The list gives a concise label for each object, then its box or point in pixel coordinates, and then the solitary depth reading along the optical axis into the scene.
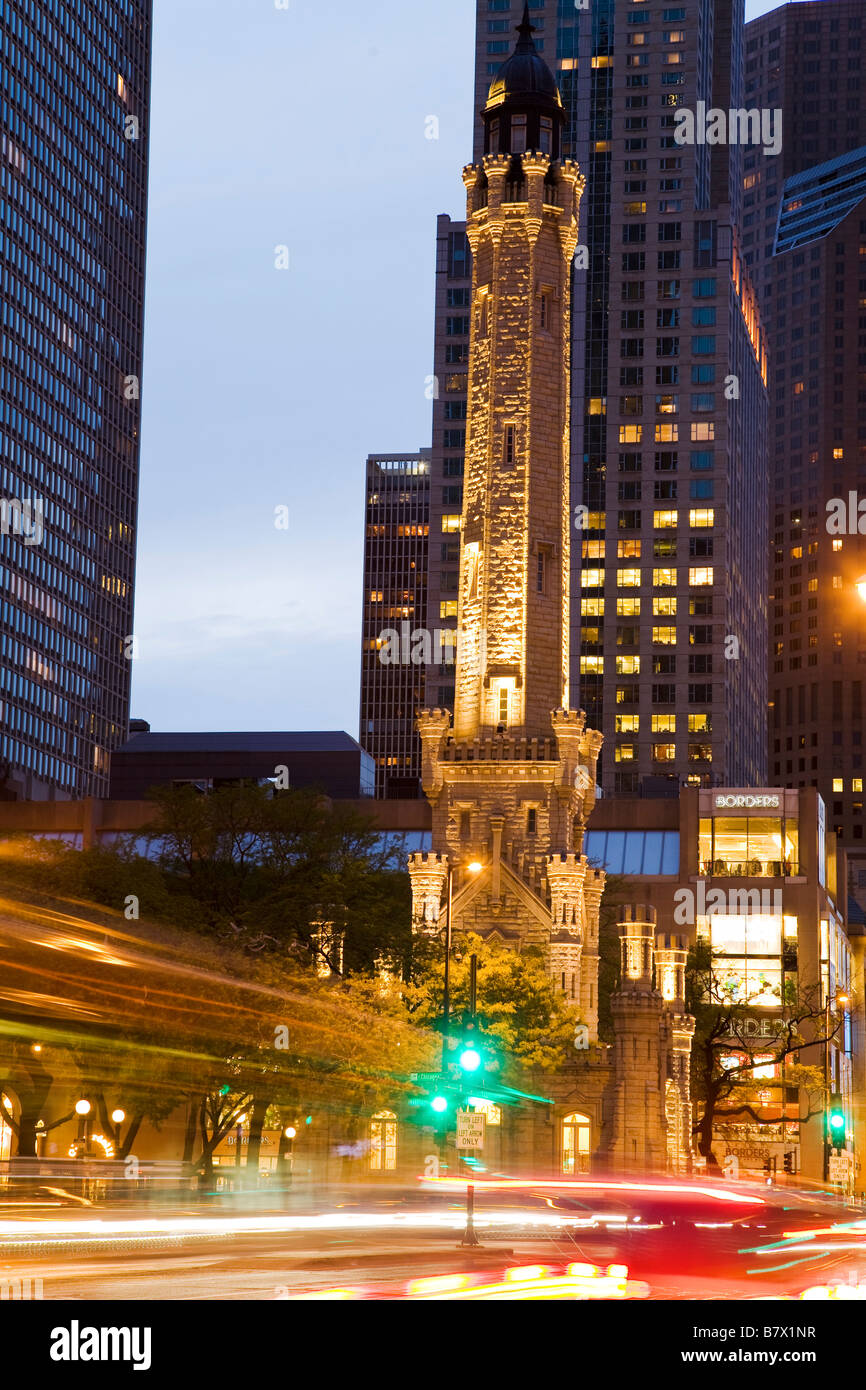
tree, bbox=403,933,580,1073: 75.00
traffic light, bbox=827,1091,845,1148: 66.94
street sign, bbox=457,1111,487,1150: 40.22
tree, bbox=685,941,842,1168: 97.88
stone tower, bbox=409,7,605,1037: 86.69
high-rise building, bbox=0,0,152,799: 187.50
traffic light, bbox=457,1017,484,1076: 47.69
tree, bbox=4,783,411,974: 74.50
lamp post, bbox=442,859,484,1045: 58.09
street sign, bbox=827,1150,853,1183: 65.25
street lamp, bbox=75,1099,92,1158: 65.19
